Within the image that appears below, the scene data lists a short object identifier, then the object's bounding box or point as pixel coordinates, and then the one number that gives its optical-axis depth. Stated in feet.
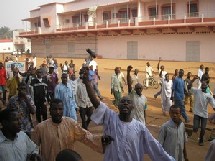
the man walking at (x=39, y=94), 18.03
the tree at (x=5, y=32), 282.38
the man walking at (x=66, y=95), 15.99
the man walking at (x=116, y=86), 23.05
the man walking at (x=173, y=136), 9.91
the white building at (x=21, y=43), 133.09
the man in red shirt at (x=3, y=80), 25.06
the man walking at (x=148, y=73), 37.96
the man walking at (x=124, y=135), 7.50
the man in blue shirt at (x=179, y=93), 20.14
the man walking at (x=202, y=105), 15.80
